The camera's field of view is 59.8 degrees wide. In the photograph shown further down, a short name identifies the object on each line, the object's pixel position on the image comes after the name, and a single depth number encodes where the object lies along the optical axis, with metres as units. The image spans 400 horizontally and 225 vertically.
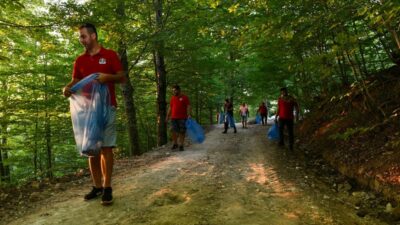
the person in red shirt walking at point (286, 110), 11.03
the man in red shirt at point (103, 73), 4.24
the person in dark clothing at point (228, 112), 17.34
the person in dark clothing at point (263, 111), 23.65
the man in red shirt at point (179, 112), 10.82
